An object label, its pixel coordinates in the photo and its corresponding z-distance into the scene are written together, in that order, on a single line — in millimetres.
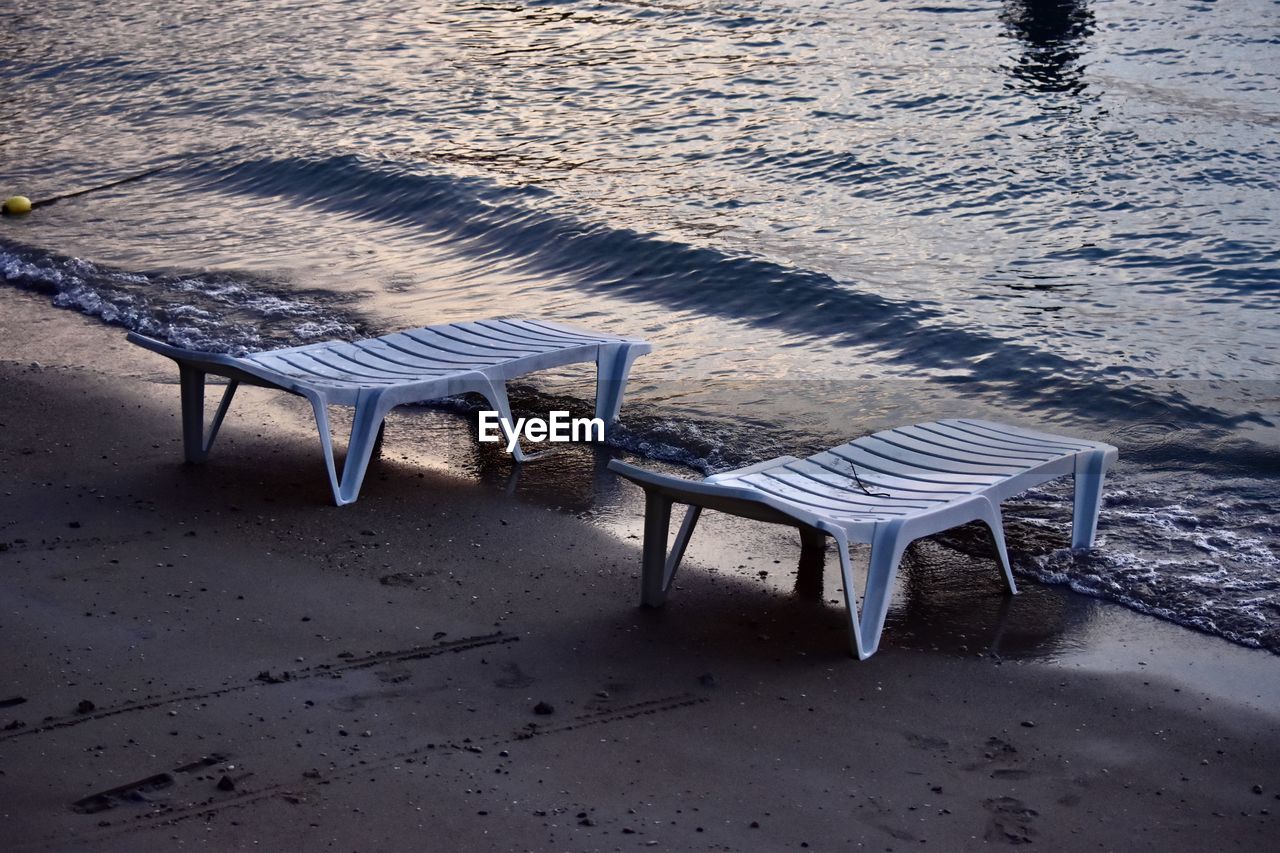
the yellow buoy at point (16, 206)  12262
